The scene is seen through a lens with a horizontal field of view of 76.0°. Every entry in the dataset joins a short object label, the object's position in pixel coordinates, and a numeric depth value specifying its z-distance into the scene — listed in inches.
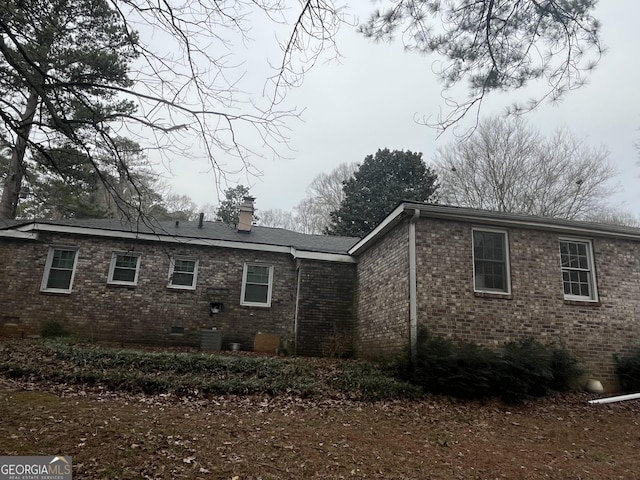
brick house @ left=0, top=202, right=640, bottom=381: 340.2
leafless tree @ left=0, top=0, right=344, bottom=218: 138.2
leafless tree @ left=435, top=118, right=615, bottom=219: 898.7
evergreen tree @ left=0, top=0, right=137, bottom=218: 151.9
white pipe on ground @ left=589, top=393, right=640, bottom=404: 297.6
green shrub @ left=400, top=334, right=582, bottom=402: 283.6
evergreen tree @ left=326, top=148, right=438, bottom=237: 1041.5
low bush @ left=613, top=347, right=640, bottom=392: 339.9
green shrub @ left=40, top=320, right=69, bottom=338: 457.6
